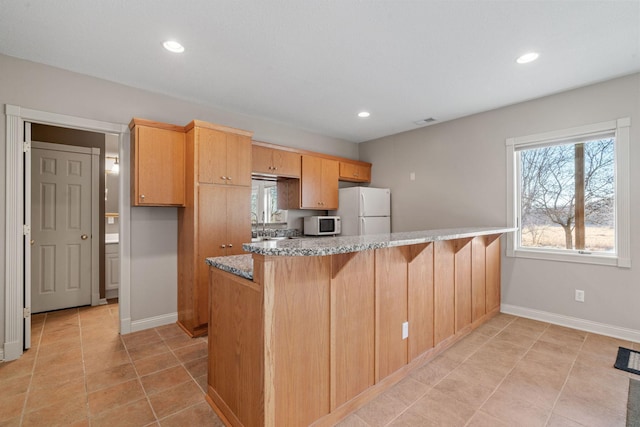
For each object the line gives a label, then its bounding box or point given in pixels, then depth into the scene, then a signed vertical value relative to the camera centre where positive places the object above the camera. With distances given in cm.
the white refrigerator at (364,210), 468 +5
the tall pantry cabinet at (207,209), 307 +5
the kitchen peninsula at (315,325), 146 -67
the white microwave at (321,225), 461 -19
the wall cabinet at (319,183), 456 +48
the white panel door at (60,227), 371 -18
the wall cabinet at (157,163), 297 +52
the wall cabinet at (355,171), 505 +74
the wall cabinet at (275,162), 402 +74
